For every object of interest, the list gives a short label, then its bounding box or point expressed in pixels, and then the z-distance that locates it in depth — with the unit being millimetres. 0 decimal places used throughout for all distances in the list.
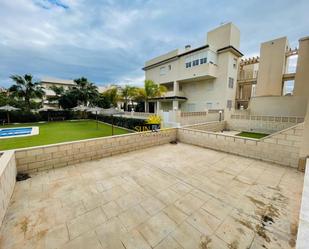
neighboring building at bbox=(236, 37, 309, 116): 12869
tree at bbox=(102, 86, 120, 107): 21906
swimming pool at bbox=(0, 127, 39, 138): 10578
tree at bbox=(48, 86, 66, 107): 22256
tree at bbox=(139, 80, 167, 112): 18891
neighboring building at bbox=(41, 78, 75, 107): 32625
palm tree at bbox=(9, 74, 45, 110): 16812
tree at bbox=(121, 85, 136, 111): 19688
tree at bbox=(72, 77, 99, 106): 21609
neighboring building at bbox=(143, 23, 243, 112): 16641
